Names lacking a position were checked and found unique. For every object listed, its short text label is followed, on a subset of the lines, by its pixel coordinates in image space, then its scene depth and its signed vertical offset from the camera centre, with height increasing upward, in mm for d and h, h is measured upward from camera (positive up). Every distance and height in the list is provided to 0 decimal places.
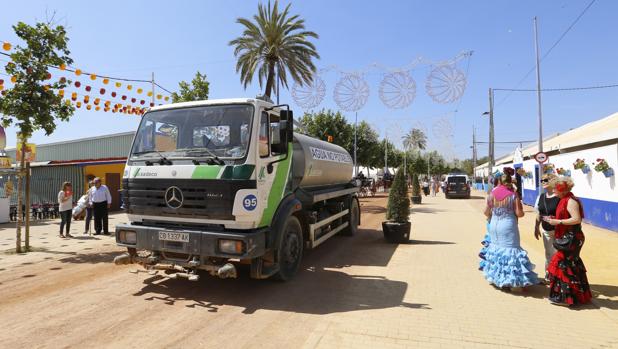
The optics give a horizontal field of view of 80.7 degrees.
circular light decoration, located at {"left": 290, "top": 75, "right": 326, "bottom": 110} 15352 +3891
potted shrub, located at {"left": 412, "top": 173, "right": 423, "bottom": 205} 24297 -782
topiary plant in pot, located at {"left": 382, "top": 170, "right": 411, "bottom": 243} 9609 -844
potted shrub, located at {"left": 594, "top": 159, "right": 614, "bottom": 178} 11894 +427
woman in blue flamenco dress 5586 -1012
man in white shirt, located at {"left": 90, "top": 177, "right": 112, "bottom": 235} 11438 -603
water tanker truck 5098 -98
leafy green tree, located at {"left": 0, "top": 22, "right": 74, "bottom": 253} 8438 +2414
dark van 30531 -415
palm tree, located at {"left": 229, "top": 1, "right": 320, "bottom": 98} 18828 +7189
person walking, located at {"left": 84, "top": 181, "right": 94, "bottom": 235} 11586 -805
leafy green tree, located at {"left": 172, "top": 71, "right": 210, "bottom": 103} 18297 +4768
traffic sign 16359 +1067
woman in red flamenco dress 5055 -1037
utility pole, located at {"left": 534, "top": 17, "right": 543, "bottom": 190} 20391 +4721
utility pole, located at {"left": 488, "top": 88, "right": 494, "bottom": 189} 32188 +4842
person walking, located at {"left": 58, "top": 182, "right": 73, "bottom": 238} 10961 -599
